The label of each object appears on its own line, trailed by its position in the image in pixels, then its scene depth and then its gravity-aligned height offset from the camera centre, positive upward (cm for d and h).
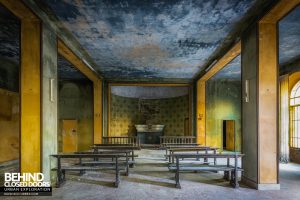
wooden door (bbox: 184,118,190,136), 1515 -103
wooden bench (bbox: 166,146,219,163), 751 -119
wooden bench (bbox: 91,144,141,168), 815 -124
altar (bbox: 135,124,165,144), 1587 -150
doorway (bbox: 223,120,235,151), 1359 -145
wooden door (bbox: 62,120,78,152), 1263 -132
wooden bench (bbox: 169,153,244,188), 554 -132
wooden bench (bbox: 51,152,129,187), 552 -131
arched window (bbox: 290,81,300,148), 1002 -30
